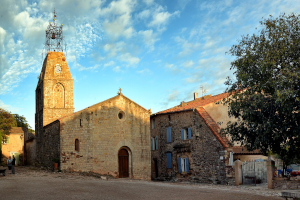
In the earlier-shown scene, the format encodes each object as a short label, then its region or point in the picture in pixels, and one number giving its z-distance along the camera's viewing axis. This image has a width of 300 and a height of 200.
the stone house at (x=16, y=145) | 43.62
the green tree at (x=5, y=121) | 40.78
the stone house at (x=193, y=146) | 23.27
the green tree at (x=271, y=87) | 12.59
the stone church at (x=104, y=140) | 24.73
